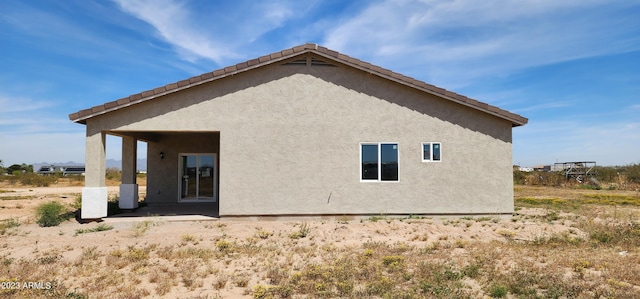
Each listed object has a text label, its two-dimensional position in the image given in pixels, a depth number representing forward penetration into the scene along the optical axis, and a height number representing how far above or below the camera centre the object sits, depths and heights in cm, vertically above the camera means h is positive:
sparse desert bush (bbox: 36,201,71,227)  1303 -148
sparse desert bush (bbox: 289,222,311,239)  1102 -173
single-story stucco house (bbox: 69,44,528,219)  1327 +105
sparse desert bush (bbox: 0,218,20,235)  1184 -175
